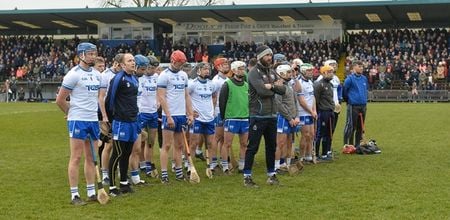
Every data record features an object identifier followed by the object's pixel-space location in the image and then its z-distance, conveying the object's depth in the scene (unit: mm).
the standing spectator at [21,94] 41938
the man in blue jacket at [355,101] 13320
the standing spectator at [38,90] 41375
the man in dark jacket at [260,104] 8930
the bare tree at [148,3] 58562
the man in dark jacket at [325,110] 12117
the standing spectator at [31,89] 41653
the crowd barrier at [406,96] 34844
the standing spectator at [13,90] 41906
